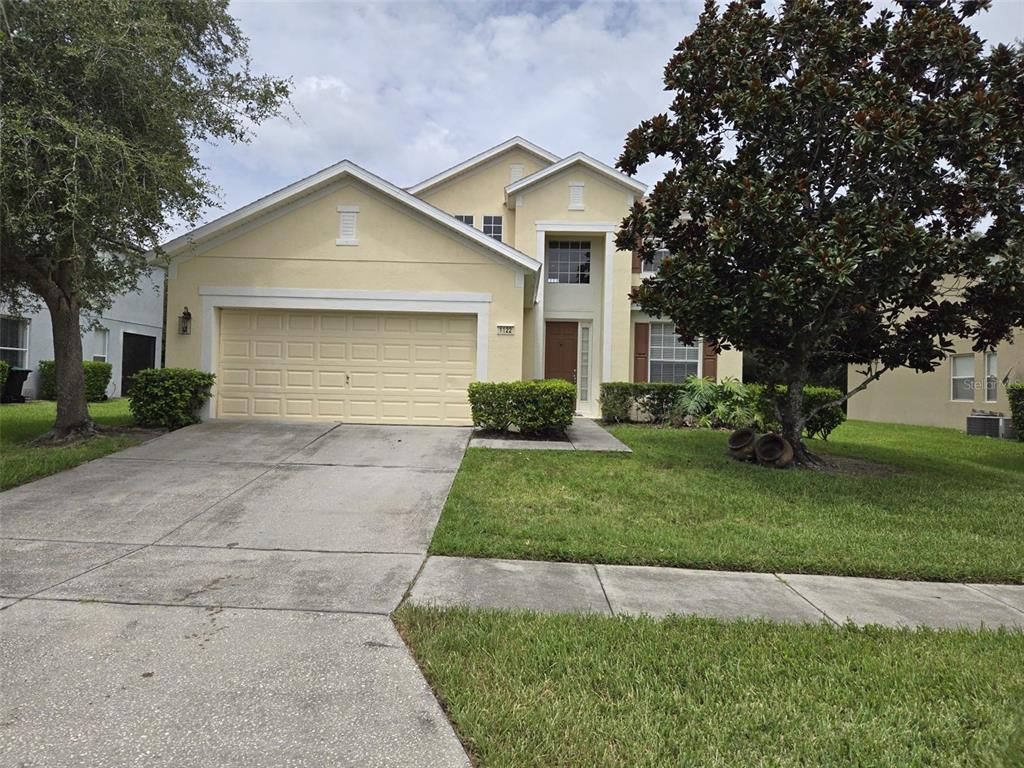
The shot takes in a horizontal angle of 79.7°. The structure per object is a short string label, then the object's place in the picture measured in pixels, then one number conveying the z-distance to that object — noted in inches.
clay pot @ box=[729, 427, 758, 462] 376.2
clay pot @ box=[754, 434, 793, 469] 358.9
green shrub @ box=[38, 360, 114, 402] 668.7
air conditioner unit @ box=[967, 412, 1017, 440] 589.6
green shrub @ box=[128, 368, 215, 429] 424.5
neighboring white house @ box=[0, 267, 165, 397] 663.8
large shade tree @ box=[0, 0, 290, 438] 294.5
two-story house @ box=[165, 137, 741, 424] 468.1
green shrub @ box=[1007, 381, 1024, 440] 563.2
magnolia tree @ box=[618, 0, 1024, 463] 279.1
